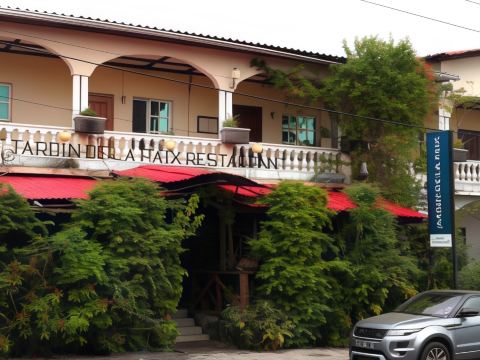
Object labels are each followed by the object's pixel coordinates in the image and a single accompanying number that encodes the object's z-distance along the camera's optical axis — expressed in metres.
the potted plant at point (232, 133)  18.44
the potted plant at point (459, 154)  21.55
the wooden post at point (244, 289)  16.58
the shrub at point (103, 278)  13.22
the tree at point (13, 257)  13.05
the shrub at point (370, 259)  17.08
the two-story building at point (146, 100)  16.98
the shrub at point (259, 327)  15.70
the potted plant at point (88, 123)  16.80
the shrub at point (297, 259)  16.09
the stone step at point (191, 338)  16.73
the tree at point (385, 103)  19.50
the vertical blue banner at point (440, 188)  18.28
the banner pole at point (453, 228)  17.92
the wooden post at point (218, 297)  17.50
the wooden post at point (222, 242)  17.59
